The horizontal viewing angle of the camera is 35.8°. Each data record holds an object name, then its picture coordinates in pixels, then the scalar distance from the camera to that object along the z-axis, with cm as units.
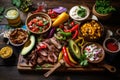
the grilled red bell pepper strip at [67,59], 189
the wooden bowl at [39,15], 208
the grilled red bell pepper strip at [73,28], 205
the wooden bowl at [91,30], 196
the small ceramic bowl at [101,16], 208
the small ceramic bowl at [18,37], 196
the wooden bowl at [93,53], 186
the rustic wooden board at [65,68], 188
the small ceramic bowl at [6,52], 190
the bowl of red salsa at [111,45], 189
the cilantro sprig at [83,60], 186
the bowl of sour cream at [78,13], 210
